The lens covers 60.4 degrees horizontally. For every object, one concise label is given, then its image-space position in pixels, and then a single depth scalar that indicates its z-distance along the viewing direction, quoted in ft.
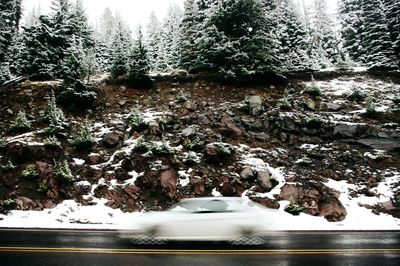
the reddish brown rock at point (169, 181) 54.34
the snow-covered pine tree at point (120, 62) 85.56
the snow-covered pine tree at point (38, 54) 83.10
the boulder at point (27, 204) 51.06
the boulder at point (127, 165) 58.08
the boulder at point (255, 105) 71.41
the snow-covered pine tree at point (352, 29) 139.16
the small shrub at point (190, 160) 58.95
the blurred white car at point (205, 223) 32.12
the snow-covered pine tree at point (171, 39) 142.92
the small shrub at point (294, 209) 50.80
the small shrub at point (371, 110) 69.36
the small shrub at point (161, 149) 60.03
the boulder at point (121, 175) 56.49
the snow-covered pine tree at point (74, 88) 72.64
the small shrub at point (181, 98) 75.97
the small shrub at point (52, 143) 59.47
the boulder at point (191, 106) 73.15
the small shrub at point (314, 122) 67.51
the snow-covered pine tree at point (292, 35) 116.98
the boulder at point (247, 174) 56.90
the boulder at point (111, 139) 63.46
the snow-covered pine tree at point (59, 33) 86.48
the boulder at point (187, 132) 65.10
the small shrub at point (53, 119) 63.82
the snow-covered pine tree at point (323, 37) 143.48
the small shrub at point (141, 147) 60.39
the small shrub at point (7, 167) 55.52
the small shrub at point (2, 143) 59.52
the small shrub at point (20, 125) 64.13
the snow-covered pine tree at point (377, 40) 99.35
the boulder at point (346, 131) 65.87
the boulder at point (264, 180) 55.36
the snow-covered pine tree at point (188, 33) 105.70
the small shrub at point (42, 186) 53.42
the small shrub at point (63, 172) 55.11
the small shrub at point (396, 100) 74.23
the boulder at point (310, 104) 72.68
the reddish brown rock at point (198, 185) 54.54
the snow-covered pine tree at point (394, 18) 105.29
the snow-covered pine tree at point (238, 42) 78.02
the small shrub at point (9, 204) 50.85
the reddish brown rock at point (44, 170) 55.53
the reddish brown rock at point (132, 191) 54.08
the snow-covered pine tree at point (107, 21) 271.49
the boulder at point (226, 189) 54.19
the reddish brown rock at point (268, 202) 52.21
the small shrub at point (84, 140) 61.87
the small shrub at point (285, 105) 71.67
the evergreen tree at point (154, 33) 183.91
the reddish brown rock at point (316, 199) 50.85
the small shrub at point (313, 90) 77.30
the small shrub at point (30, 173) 54.80
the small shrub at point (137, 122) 66.03
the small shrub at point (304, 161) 59.88
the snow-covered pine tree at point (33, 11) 289.33
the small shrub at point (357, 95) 76.02
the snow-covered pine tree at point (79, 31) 95.62
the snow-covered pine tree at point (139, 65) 80.59
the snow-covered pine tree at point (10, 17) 152.85
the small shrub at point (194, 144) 62.28
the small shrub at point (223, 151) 60.14
